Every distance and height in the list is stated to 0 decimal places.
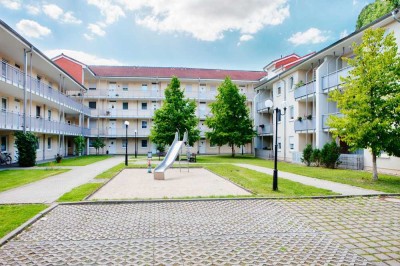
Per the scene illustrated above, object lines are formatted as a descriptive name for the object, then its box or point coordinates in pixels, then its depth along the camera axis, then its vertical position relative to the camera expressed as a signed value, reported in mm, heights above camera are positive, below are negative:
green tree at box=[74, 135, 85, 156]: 35219 -172
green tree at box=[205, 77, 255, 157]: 36438 +2857
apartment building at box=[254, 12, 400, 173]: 20109 +4037
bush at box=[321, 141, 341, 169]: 21031 -1036
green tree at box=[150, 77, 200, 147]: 30953 +2478
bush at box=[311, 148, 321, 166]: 22564 -1260
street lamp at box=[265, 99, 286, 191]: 10838 -1592
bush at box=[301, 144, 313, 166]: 23812 -1127
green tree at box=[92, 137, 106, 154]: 41062 -357
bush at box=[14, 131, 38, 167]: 20406 -444
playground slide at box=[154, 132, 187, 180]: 14688 -1107
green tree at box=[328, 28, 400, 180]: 13273 +1893
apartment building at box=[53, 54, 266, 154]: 43469 +6741
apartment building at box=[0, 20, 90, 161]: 19609 +4045
